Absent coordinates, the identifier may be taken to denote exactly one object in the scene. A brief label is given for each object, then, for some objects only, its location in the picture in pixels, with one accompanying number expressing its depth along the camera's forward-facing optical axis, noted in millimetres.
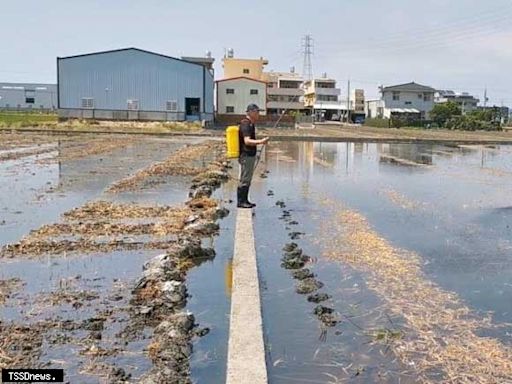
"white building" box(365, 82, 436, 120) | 83375
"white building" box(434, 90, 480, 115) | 108894
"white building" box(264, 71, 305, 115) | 84562
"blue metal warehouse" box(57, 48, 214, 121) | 46500
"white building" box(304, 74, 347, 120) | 93812
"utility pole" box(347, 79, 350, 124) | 86988
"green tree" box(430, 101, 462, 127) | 71312
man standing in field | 8422
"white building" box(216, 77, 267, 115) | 60688
